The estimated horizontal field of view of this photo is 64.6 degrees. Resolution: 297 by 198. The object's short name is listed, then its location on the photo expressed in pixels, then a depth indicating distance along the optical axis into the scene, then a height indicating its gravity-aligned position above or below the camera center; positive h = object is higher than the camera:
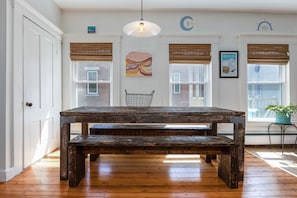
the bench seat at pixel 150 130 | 3.39 -0.47
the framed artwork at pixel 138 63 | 4.36 +0.64
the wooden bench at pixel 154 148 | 2.40 -0.54
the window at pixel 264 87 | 4.52 +0.21
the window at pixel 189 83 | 4.49 +0.28
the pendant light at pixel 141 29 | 2.74 +0.82
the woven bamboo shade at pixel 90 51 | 4.31 +0.85
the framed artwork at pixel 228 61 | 4.41 +0.69
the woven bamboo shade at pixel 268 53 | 4.38 +0.84
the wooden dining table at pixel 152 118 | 2.49 -0.22
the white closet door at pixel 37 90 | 3.04 +0.11
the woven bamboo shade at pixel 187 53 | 4.35 +0.83
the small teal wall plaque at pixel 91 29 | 4.35 +1.26
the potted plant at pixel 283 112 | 4.07 -0.24
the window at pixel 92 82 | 4.45 +0.29
